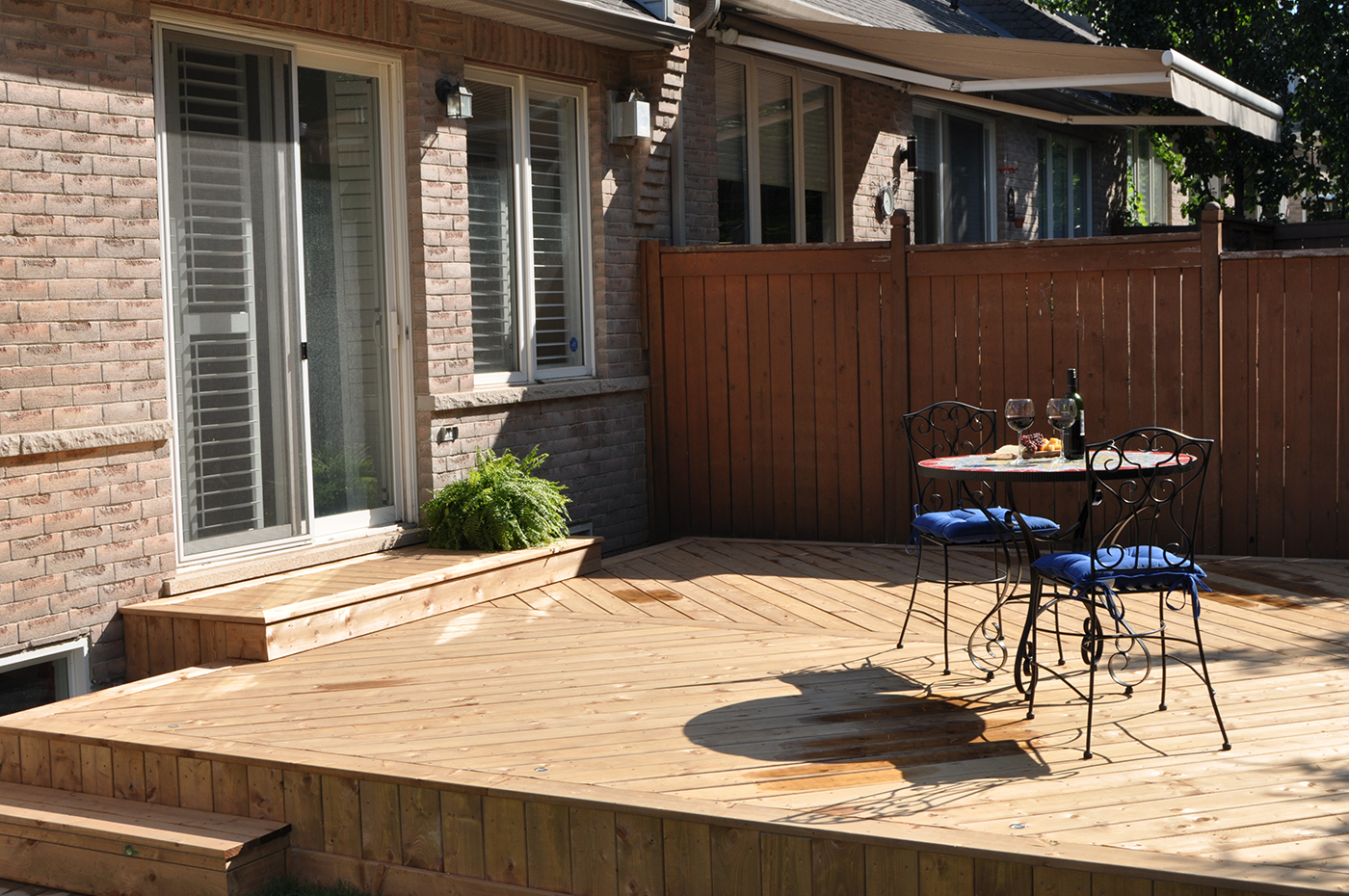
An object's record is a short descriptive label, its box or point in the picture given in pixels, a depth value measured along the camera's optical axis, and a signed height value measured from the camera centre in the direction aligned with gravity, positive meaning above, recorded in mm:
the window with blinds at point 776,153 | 9688 +1665
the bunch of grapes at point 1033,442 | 5109 -290
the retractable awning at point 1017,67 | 7988 +1927
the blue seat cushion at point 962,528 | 5211 -627
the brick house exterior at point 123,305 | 5180 +348
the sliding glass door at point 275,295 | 6020 +429
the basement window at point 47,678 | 5316 -1167
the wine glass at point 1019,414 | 5227 -185
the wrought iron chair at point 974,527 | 5078 -627
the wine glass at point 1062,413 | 5070 -181
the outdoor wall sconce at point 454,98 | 7121 +1507
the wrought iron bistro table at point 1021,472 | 4488 -363
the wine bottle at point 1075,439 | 5016 -279
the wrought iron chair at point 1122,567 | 4293 -663
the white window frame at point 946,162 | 12188 +1948
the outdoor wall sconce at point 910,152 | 11289 +1838
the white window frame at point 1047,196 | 14219 +1832
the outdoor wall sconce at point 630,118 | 8242 +1597
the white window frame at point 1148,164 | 16828 +2603
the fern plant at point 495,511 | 6945 -696
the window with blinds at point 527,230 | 7707 +888
